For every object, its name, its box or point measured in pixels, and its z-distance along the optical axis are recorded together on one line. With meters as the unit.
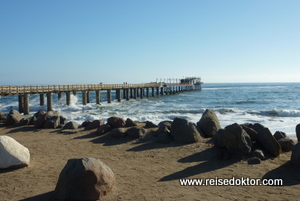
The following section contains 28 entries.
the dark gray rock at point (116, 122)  14.30
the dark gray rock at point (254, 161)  8.87
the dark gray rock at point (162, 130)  12.55
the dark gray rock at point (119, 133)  12.76
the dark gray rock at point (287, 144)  10.48
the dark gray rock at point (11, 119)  17.34
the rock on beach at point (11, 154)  7.96
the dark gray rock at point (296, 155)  8.47
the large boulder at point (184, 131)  11.58
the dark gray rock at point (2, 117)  19.44
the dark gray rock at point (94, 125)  14.88
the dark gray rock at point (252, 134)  10.64
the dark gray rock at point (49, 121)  15.69
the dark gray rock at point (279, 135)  11.80
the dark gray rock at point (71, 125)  15.16
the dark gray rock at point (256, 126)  12.00
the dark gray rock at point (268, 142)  9.69
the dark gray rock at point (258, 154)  9.31
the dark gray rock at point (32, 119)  17.14
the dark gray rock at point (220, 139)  9.98
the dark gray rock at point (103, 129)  13.60
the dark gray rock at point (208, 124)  12.49
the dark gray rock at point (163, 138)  11.69
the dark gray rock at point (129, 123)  14.81
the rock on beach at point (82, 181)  5.90
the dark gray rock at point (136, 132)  12.53
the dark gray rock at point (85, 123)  15.78
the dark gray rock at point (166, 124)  13.12
